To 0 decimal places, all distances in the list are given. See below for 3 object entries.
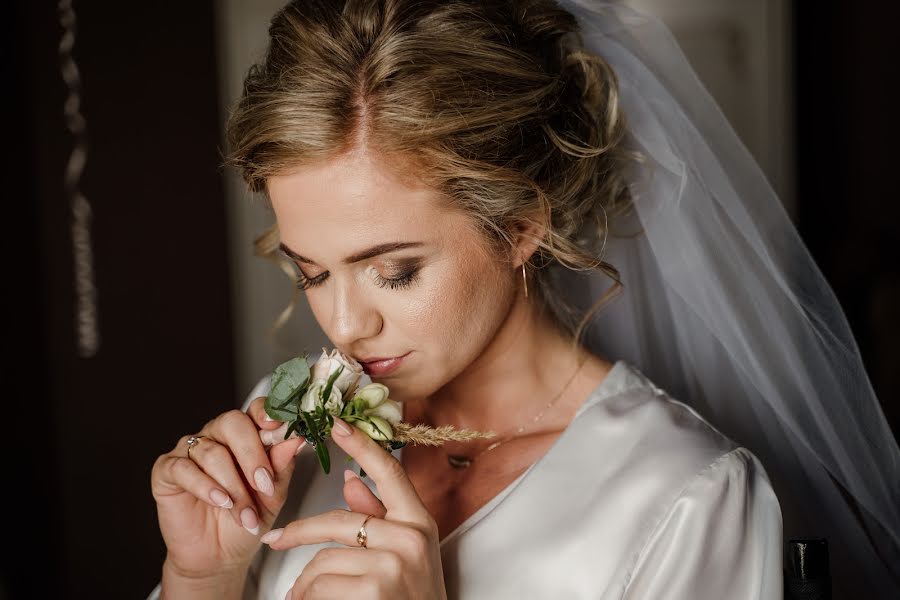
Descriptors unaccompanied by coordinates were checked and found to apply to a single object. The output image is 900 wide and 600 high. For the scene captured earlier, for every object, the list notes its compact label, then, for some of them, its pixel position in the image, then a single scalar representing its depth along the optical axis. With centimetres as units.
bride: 77
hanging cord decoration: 156
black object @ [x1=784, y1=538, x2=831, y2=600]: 74
